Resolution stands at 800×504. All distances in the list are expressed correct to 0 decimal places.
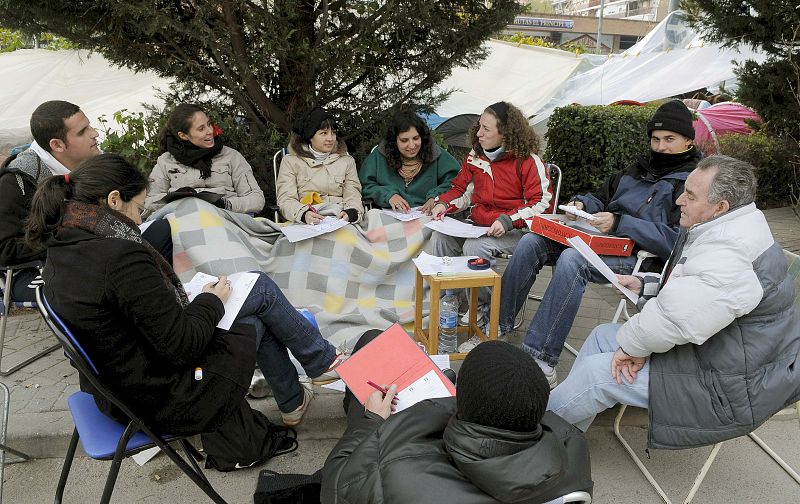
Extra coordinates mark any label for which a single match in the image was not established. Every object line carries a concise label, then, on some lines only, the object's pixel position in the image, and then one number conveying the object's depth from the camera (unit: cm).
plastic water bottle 355
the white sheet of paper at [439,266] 334
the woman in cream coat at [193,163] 412
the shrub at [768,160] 721
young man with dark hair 306
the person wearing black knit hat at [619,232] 323
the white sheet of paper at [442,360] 279
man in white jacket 213
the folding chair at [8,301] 310
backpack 262
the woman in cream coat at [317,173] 435
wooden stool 322
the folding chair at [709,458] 241
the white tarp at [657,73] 1187
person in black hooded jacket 137
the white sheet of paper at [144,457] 272
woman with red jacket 389
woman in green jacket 454
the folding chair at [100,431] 188
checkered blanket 374
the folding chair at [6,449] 257
